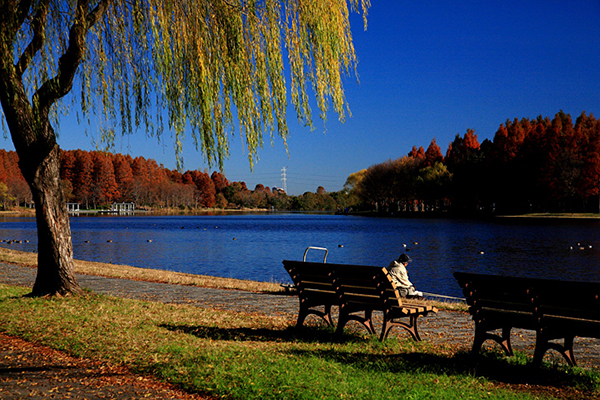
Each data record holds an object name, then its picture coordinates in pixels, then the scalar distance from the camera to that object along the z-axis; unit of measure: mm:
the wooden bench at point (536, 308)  5332
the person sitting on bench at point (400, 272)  10194
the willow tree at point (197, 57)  8008
